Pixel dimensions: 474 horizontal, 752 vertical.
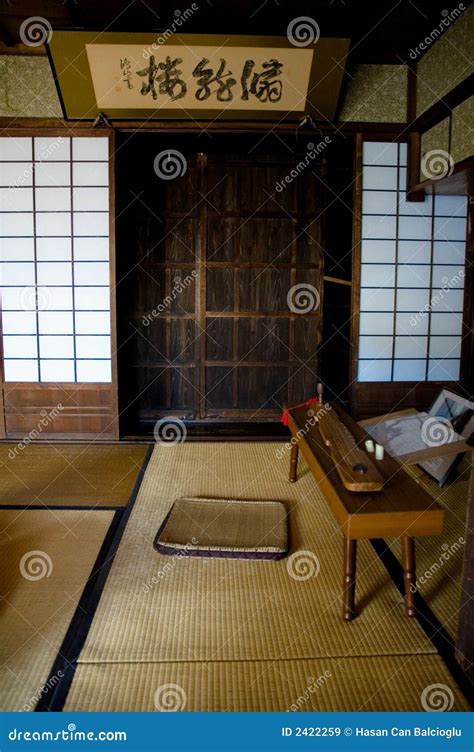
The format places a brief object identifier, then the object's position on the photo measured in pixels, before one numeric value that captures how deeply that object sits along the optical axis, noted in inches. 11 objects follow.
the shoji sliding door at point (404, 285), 185.6
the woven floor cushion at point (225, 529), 103.0
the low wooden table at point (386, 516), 82.4
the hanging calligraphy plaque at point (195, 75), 155.9
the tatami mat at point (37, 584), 73.9
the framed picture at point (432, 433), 137.6
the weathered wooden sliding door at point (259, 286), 203.9
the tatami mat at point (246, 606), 78.5
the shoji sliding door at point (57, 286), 178.1
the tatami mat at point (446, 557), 89.2
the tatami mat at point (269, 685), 67.5
